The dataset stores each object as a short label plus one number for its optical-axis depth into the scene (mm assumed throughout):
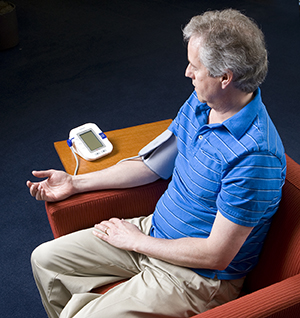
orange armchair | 1201
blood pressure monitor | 1778
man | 1231
